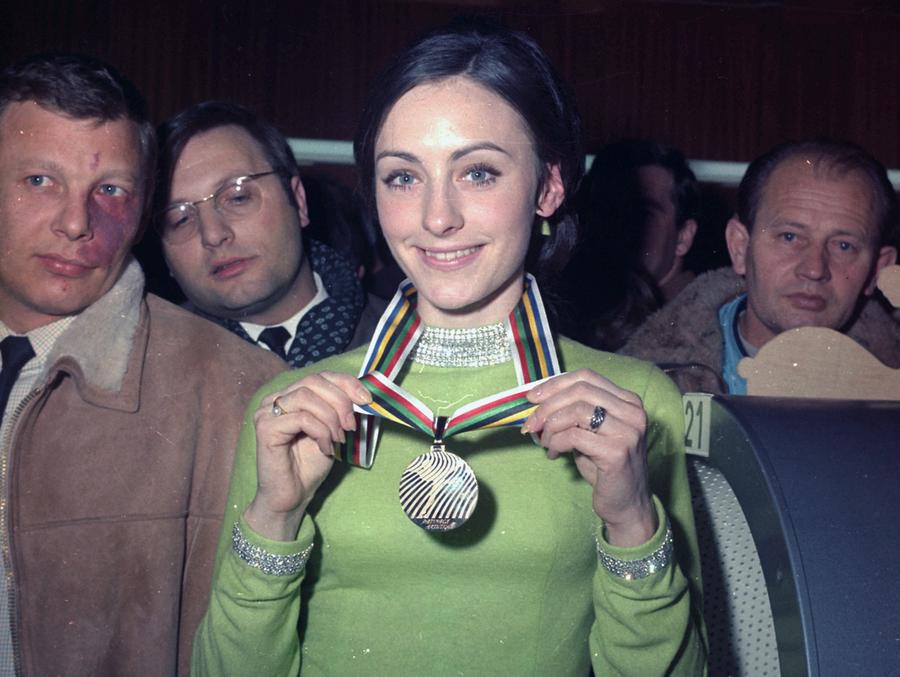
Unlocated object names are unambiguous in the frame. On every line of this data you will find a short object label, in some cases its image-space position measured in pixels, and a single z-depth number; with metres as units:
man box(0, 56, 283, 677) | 1.47
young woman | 1.10
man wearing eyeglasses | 1.82
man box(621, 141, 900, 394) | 1.90
